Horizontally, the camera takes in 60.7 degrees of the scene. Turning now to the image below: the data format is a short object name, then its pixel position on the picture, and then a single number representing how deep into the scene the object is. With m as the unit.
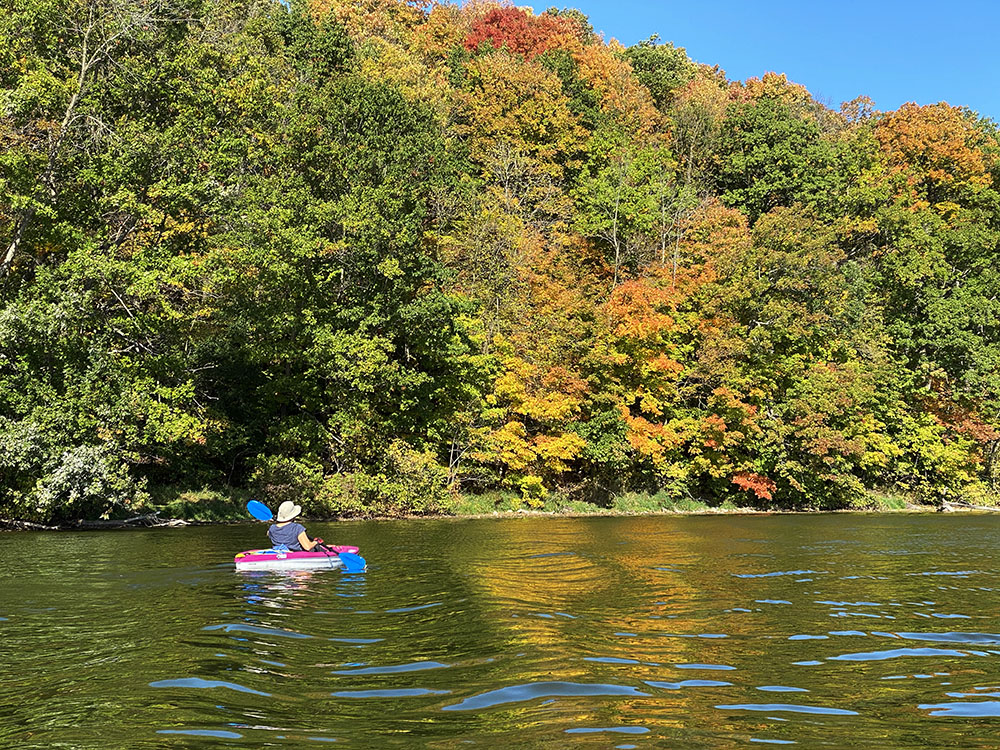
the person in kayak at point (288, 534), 15.31
